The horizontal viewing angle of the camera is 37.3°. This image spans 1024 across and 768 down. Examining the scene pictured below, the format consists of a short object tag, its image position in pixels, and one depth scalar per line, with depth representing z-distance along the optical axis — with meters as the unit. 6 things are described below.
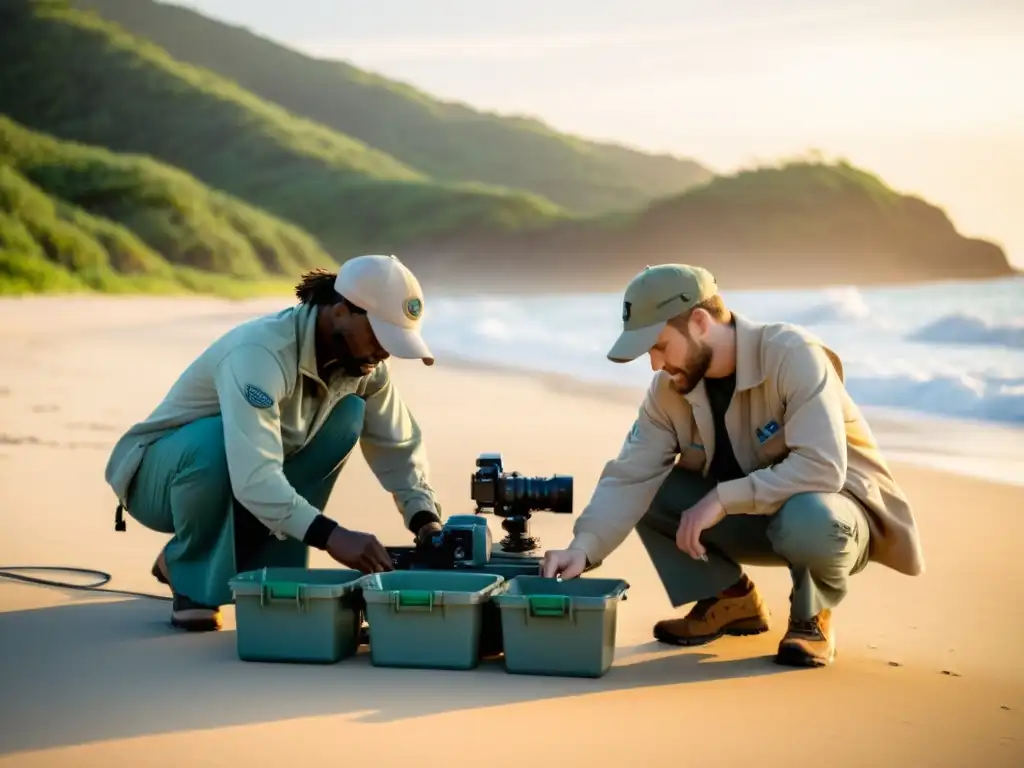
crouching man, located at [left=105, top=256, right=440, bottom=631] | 4.23
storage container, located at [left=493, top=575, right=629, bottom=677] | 3.92
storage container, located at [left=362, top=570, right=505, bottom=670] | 3.99
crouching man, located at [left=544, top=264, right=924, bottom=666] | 4.09
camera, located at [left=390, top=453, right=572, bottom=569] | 4.28
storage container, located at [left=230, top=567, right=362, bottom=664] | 4.04
